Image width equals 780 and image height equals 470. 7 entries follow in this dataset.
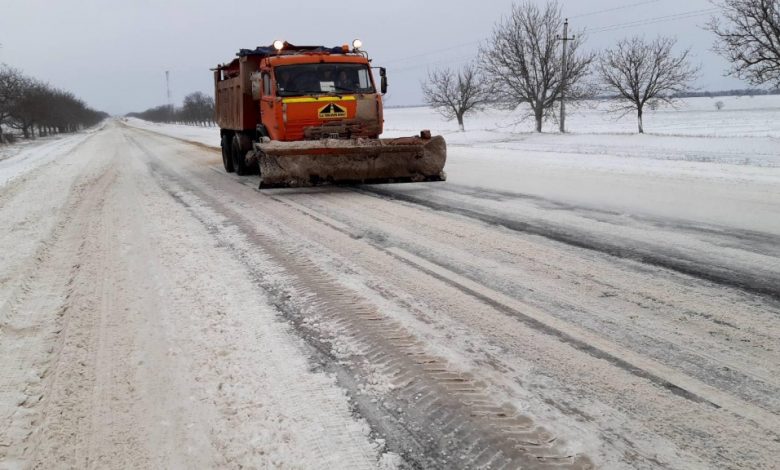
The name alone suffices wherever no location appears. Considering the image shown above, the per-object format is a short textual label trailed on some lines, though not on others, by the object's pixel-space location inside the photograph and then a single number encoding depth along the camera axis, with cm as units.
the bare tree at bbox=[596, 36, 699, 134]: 3156
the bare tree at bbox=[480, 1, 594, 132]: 3198
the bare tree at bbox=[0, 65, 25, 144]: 4519
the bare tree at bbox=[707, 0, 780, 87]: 1977
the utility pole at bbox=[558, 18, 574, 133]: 3017
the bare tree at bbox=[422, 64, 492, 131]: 4340
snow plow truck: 863
